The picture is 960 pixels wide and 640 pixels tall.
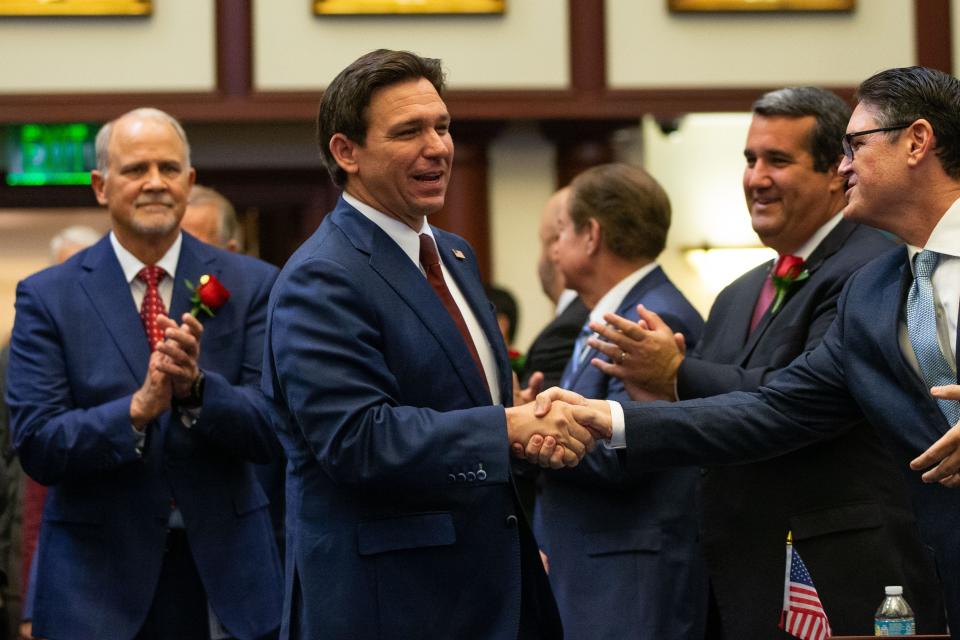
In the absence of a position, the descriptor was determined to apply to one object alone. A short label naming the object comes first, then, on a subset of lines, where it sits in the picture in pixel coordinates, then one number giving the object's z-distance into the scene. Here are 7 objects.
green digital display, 19.18
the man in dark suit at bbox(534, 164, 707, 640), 8.25
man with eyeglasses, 6.28
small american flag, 7.27
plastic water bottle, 6.66
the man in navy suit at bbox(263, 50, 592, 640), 6.06
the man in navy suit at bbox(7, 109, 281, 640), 7.67
